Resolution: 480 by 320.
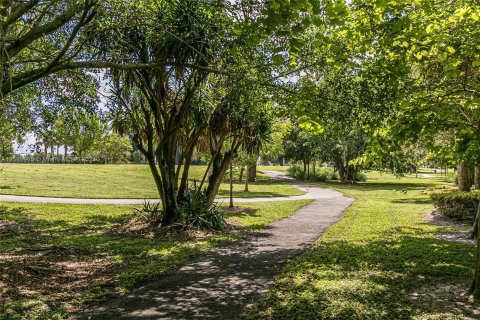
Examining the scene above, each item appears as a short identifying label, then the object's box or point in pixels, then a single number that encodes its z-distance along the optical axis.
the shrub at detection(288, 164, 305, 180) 46.02
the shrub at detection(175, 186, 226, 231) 11.25
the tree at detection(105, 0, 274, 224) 7.52
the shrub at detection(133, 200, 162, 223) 11.59
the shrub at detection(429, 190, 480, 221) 13.44
